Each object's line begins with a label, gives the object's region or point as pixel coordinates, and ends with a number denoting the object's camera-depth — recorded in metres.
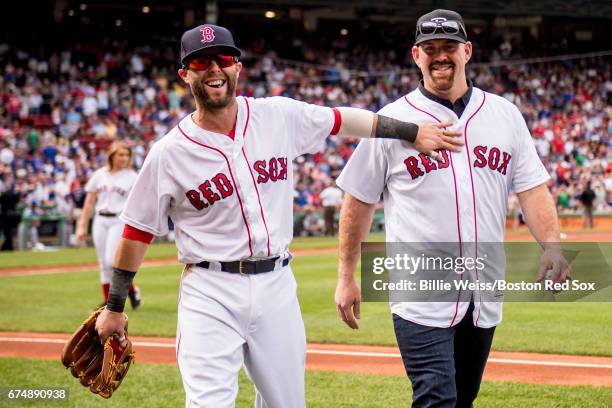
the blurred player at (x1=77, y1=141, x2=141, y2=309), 11.61
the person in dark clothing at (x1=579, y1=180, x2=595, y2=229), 30.42
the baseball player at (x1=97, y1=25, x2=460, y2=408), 4.39
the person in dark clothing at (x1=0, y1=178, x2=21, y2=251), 23.66
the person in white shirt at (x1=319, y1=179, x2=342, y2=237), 29.22
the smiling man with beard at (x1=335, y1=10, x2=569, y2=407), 4.45
